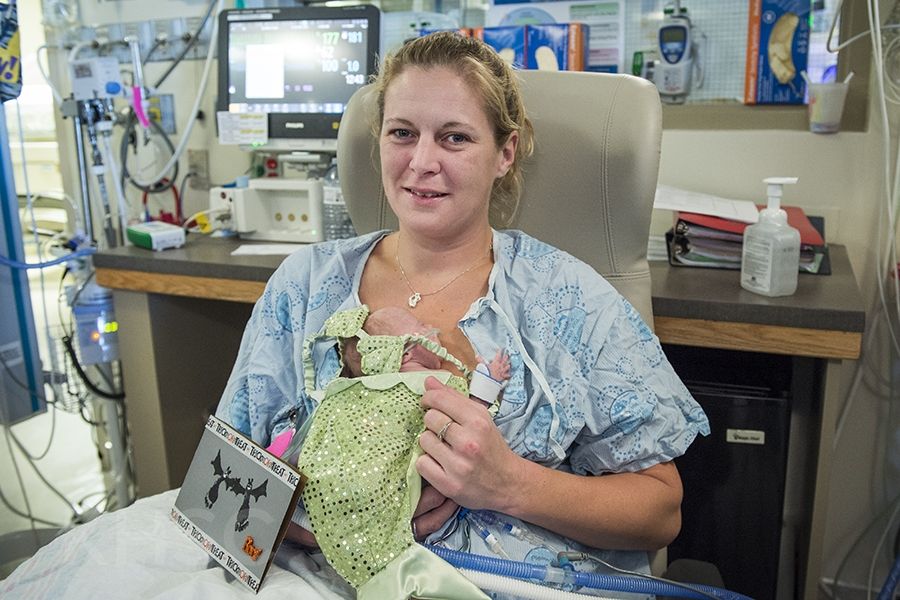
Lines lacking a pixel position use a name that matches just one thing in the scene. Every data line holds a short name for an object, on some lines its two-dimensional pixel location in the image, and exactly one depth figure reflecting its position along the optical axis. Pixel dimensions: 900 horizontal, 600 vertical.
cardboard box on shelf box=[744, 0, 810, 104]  1.93
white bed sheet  1.03
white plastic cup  1.86
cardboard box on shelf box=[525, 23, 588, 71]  2.11
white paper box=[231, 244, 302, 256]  2.00
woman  1.12
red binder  1.71
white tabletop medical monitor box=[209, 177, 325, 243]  2.18
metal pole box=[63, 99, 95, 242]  2.16
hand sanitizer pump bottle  1.51
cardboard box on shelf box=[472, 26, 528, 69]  2.15
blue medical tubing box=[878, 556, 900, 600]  1.22
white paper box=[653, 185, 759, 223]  1.77
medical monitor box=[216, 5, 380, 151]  2.11
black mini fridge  1.59
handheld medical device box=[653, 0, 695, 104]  2.01
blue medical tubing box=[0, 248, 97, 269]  1.99
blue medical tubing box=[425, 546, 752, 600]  1.03
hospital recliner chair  1.34
